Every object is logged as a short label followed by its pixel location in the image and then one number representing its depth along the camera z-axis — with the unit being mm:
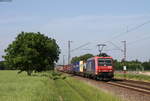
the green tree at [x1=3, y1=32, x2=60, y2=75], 75750
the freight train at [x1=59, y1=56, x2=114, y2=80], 50500
